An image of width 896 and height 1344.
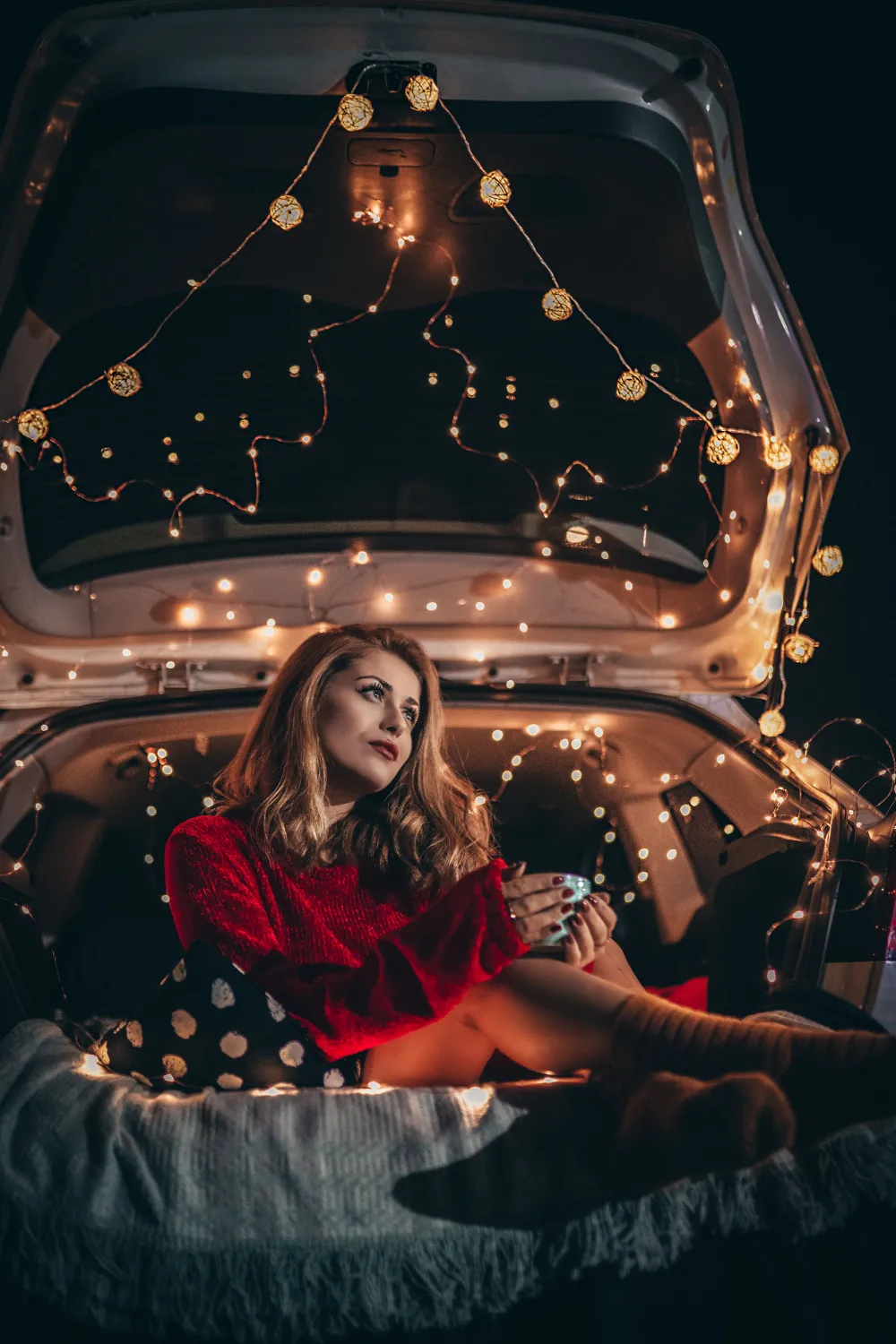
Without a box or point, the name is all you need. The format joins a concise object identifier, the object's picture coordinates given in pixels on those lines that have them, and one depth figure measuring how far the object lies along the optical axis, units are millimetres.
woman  1122
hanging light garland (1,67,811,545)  1566
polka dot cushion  1263
